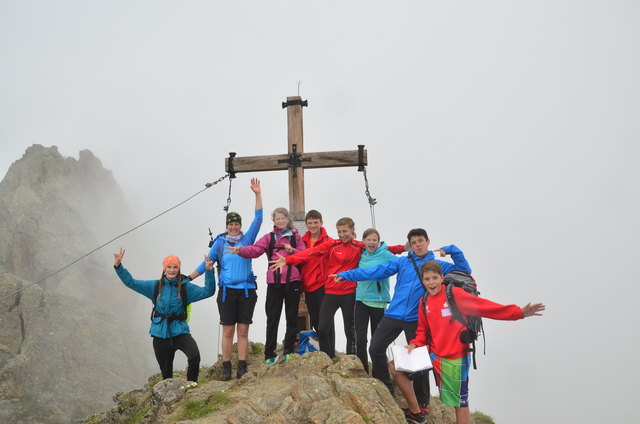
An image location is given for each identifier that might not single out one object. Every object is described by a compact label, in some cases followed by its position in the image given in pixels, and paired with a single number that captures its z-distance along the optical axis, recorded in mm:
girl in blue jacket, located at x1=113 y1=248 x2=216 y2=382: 7598
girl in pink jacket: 7785
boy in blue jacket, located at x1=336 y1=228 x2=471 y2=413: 6750
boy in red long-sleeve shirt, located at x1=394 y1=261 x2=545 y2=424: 5836
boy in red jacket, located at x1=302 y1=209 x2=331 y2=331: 8070
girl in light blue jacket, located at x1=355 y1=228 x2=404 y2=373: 7523
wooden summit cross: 10539
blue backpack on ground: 8223
